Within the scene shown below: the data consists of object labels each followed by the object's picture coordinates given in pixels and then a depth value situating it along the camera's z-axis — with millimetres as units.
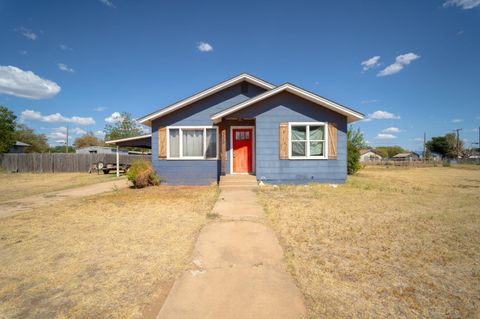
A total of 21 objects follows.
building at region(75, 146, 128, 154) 32506
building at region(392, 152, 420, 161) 80344
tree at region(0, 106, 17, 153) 25422
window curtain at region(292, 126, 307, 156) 9820
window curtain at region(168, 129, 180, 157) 10352
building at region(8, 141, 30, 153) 31444
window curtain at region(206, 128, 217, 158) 10367
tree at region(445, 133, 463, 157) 54481
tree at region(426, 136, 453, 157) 58459
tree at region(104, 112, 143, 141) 48375
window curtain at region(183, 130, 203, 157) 10375
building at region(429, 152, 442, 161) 59716
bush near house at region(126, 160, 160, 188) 9750
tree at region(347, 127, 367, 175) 15633
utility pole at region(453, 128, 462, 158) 52175
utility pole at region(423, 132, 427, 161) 53769
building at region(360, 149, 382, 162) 79262
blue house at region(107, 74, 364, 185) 9680
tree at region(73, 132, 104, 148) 60653
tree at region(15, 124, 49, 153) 44938
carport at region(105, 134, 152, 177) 12605
